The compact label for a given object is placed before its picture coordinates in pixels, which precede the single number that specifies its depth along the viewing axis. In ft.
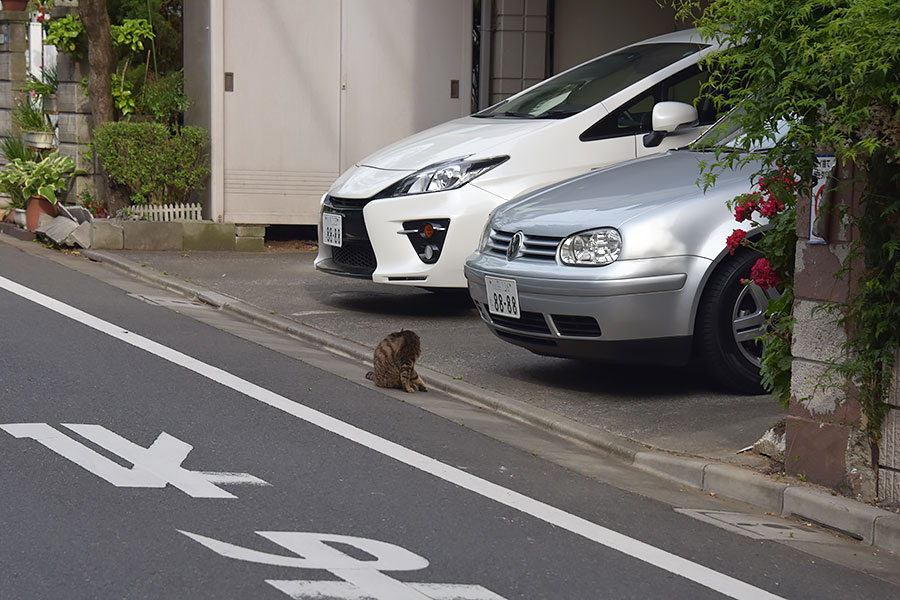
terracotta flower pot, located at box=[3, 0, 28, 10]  51.98
